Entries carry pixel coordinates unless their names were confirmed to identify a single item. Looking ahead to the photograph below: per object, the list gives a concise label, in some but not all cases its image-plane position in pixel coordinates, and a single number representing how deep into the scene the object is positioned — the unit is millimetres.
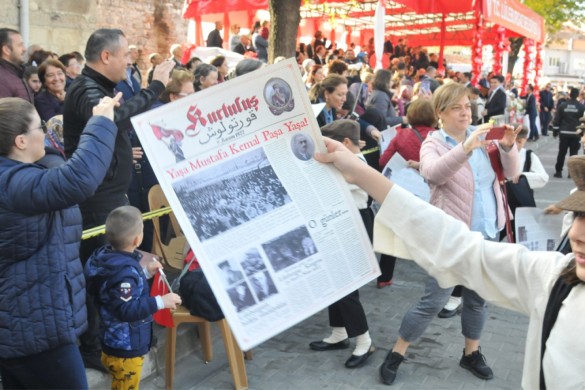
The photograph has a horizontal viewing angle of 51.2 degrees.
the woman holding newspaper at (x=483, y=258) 1856
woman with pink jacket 4004
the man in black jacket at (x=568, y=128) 13828
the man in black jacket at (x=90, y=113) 3639
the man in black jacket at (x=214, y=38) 13672
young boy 3111
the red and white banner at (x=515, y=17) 14390
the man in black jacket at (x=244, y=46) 13211
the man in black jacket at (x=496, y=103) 13961
